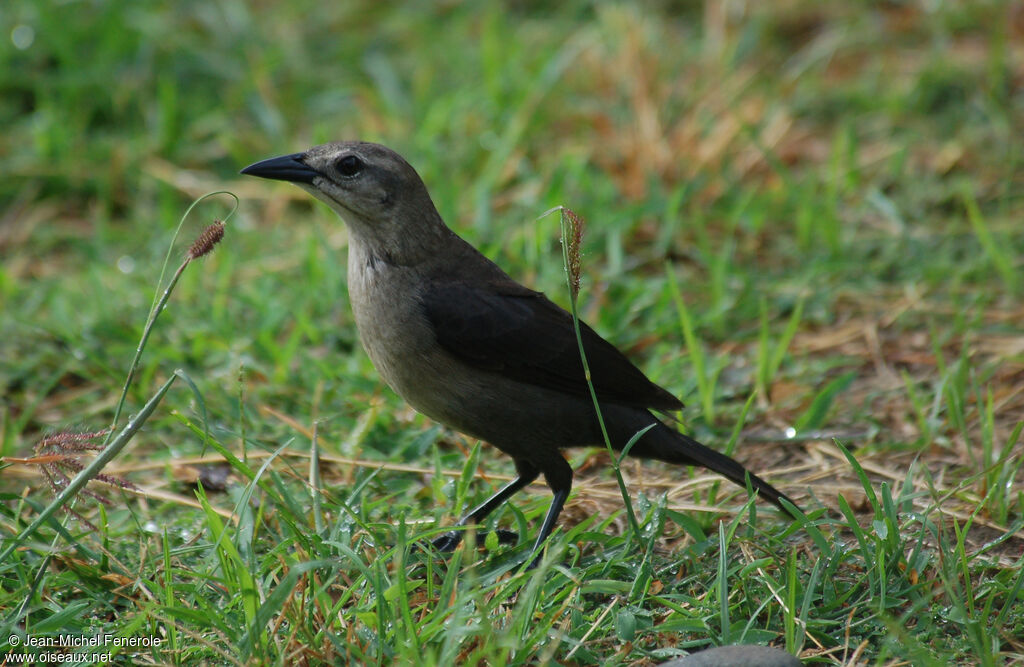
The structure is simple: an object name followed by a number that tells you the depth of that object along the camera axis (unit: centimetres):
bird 705
